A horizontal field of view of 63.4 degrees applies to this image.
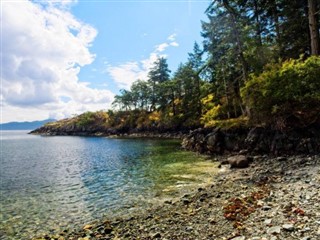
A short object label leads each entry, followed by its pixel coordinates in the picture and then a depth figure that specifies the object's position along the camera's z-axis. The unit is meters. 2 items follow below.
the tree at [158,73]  89.88
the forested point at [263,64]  22.27
